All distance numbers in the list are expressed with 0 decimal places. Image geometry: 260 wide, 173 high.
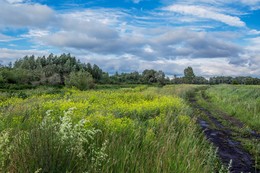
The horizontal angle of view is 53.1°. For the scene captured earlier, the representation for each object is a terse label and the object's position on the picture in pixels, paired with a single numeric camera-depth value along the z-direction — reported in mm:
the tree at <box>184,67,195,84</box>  118188
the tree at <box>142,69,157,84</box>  101188
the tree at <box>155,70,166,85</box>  100062
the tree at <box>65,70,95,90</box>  54919
